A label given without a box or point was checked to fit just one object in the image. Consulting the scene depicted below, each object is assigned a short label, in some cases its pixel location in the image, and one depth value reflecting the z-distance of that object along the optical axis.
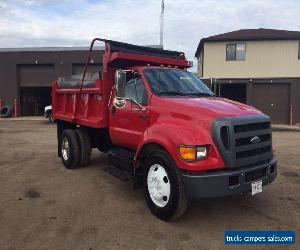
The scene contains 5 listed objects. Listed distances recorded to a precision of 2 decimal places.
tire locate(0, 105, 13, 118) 21.50
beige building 18.90
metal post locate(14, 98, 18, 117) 22.34
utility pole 25.27
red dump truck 3.55
